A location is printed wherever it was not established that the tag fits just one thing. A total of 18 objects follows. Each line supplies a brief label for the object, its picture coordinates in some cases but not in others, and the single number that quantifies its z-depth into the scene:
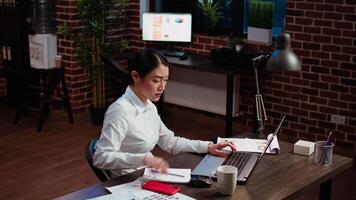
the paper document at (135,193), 2.01
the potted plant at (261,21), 4.84
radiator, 5.32
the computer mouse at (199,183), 2.13
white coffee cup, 2.04
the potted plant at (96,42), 5.15
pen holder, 2.41
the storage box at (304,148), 2.52
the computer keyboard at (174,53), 5.22
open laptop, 2.25
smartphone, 2.06
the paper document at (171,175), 2.18
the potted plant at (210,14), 5.44
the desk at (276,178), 2.07
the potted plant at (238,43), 4.88
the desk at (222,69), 4.56
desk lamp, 2.37
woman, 2.30
